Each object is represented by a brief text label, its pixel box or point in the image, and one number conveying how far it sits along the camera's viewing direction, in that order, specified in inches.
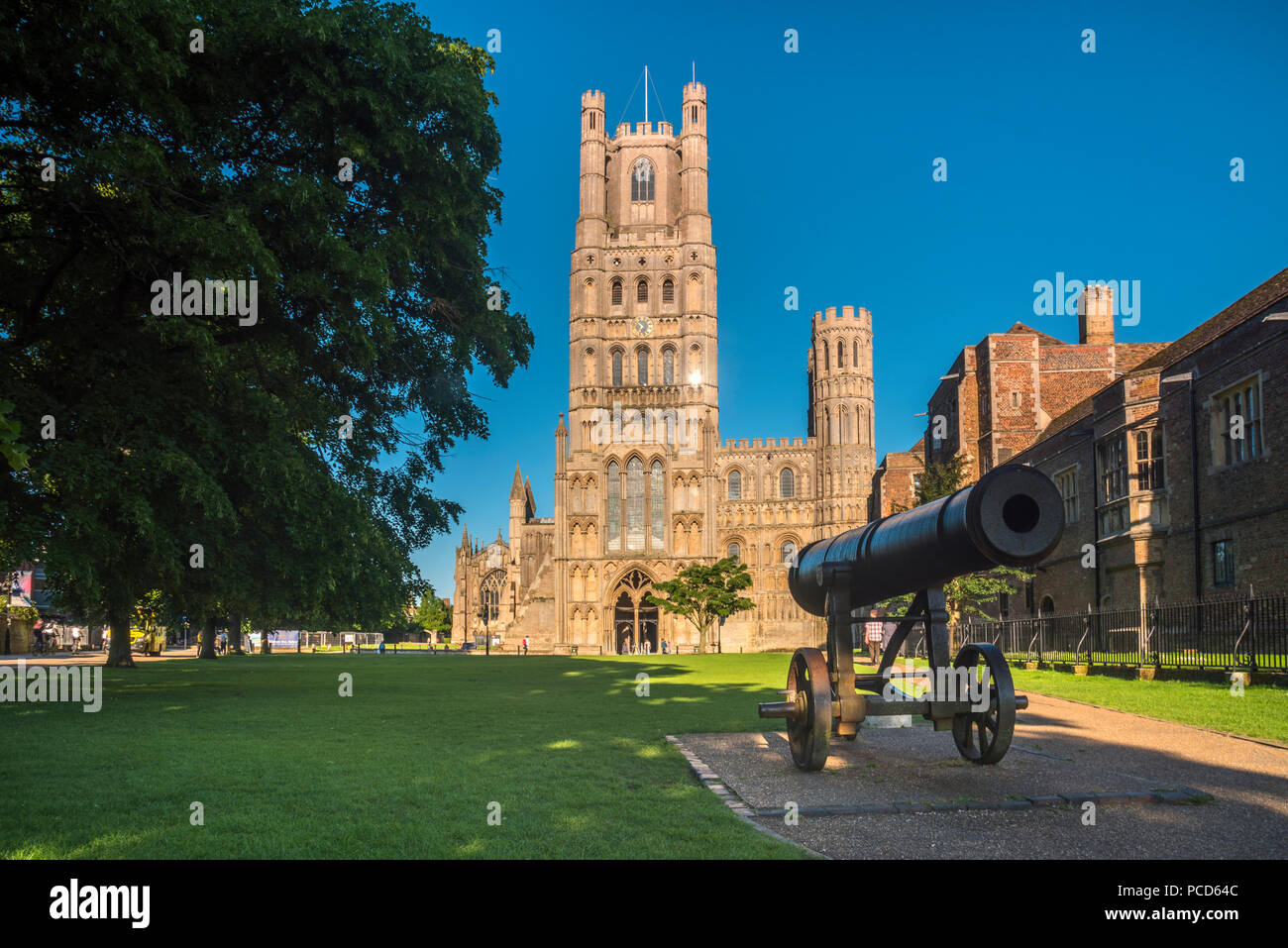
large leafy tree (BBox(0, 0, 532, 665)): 480.4
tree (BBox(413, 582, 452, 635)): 4982.8
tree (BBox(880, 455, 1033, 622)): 1158.3
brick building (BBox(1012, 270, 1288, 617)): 766.5
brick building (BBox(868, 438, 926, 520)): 2190.3
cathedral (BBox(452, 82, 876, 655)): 2716.5
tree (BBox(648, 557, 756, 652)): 2295.8
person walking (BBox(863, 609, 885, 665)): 955.0
